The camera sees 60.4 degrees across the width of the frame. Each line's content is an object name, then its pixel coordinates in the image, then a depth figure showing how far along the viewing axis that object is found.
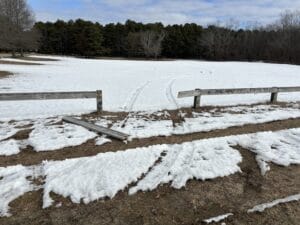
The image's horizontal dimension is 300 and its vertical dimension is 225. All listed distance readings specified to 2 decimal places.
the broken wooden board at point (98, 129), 6.51
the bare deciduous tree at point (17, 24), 38.91
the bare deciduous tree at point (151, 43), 65.44
